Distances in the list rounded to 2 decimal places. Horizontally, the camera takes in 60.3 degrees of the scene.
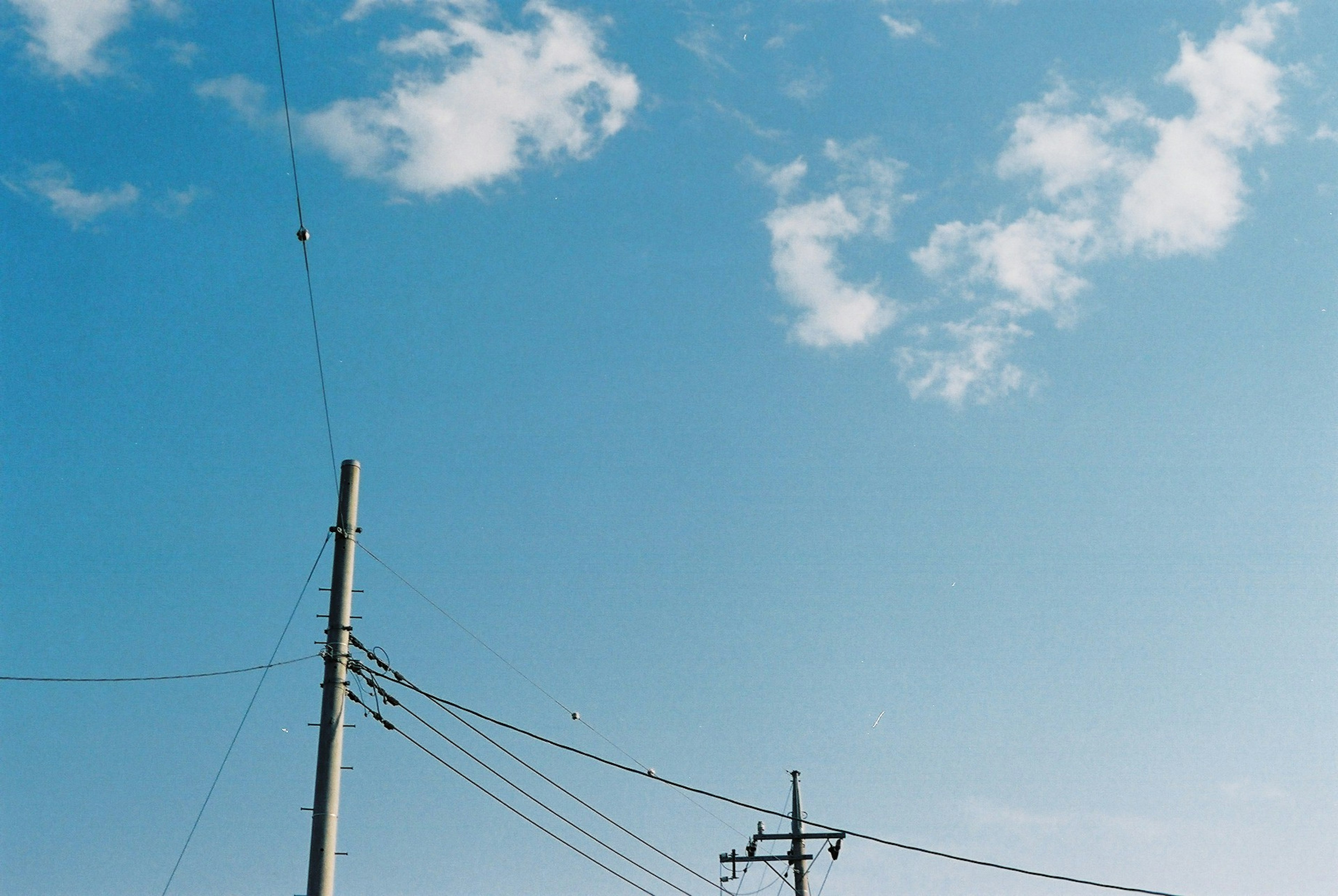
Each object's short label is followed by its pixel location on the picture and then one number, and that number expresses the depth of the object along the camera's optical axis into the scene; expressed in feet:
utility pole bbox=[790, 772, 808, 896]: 96.89
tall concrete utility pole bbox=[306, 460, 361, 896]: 44.24
